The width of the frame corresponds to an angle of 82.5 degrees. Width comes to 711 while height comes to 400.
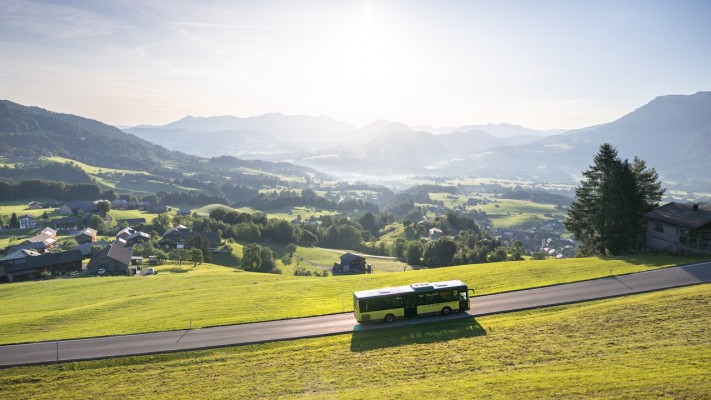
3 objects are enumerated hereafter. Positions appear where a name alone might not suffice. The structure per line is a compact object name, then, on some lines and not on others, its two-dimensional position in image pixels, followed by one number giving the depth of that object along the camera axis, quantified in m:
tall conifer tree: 56.19
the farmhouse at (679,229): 48.78
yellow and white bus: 34.53
